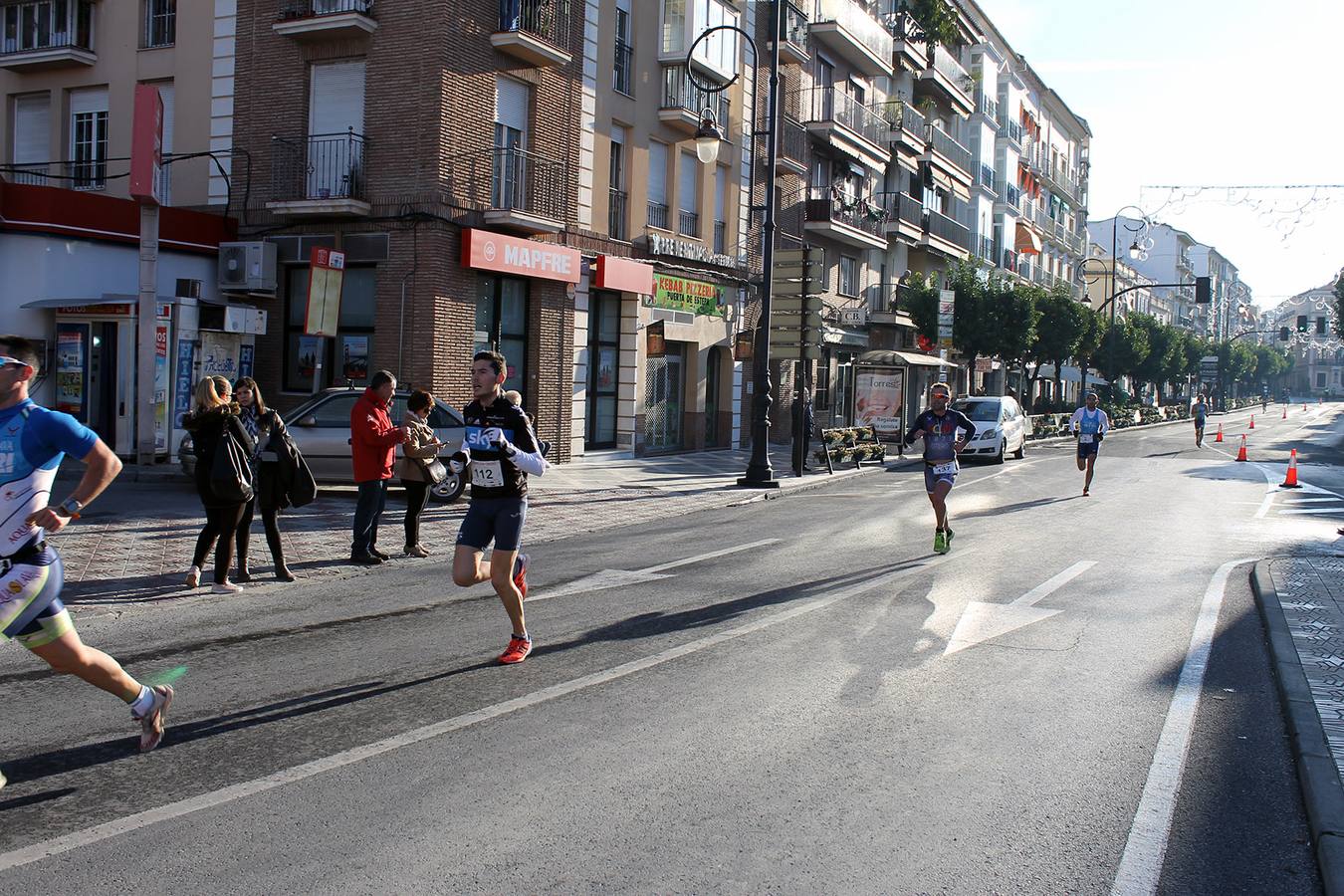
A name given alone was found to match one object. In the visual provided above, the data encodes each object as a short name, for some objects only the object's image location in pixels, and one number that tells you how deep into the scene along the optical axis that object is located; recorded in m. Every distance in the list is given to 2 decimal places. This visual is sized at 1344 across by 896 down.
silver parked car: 15.22
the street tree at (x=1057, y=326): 45.97
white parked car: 28.00
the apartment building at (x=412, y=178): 19.38
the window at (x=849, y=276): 37.77
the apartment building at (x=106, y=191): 18.06
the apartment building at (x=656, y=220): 23.45
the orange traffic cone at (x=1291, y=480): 22.09
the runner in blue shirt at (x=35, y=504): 4.38
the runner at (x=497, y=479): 6.57
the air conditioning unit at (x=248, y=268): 19.84
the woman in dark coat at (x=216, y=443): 8.60
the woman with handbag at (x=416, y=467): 10.30
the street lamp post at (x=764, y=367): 19.57
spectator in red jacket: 10.29
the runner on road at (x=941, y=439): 12.09
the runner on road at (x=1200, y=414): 40.44
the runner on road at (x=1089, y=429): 19.30
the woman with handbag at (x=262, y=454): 9.36
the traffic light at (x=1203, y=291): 45.35
